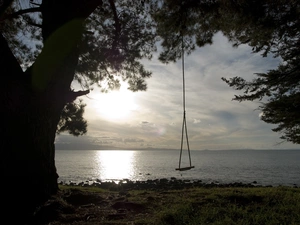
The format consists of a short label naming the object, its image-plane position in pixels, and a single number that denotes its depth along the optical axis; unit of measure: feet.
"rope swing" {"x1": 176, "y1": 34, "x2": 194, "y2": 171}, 24.10
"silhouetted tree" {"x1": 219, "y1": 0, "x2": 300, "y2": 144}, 18.62
